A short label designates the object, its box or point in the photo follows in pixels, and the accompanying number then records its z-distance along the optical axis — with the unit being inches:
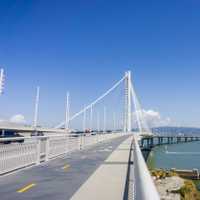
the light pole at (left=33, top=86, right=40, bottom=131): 1585.9
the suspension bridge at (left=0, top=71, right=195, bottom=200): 218.3
